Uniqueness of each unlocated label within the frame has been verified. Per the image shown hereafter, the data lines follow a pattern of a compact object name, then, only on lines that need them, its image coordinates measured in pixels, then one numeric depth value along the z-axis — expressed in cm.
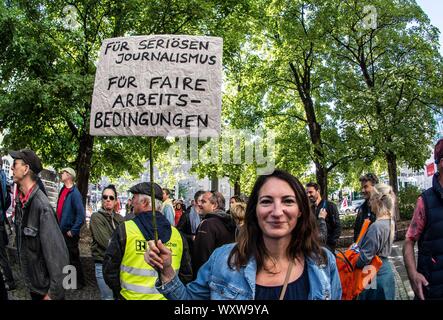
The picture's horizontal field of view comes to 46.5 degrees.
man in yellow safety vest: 399
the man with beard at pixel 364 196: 642
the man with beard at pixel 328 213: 753
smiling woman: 251
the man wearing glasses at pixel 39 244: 383
